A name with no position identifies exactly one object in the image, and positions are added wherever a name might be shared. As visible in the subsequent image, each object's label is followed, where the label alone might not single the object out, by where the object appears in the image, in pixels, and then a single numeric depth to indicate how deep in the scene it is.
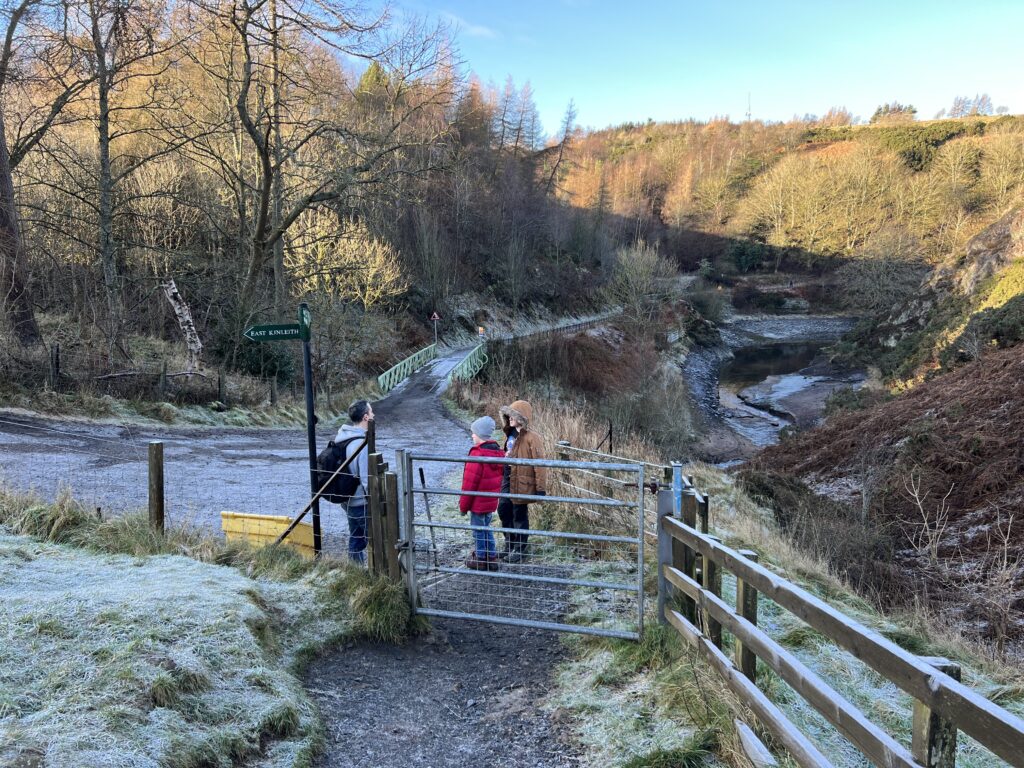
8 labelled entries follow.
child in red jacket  5.94
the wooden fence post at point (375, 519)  5.07
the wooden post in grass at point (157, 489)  5.96
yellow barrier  6.22
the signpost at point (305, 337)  6.29
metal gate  4.75
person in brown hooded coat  6.42
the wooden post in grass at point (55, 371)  14.10
